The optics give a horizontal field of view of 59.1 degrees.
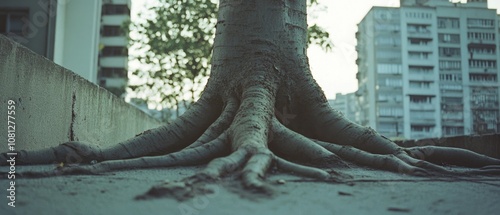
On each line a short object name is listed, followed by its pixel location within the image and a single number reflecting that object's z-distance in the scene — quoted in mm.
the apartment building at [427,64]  65438
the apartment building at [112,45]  46469
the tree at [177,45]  16641
